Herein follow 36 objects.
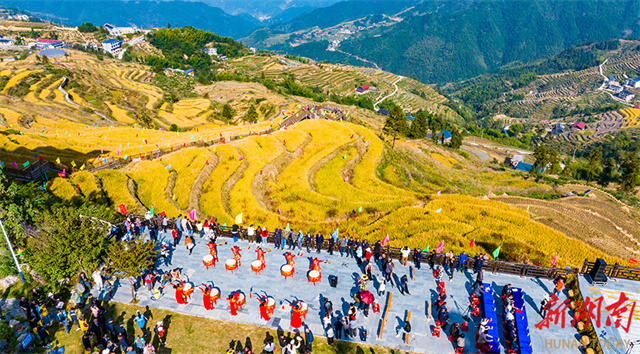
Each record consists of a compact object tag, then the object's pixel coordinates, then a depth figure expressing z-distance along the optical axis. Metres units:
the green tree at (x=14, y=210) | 28.38
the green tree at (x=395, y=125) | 86.81
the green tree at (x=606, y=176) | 117.04
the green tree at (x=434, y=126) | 163.19
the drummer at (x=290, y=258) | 31.20
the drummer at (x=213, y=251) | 32.19
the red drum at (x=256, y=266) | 30.33
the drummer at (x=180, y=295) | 26.89
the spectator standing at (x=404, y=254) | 31.53
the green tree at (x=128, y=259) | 27.03
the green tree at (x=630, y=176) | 101.05
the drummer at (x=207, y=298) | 26.42
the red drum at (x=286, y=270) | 30.15
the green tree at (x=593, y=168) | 121.19
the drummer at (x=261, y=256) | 31.42
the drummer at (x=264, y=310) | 25.47
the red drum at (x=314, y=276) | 29.52
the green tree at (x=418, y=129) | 139.75
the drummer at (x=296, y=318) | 24.80
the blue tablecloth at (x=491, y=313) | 22.75
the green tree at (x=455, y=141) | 153.02
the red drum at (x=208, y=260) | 31.21
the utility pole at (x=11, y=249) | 26.78
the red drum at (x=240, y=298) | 26.50
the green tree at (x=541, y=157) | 107.06
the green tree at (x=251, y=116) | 130.12
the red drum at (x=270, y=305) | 25.61
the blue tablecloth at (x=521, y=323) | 22.87
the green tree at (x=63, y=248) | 26.91
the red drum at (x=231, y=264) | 30.64
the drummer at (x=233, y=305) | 25.91
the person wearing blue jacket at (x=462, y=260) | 31.06
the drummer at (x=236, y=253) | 31.67
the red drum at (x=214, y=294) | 26.99
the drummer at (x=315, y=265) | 30.55
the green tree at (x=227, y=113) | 140.12
